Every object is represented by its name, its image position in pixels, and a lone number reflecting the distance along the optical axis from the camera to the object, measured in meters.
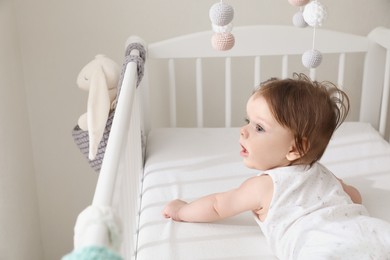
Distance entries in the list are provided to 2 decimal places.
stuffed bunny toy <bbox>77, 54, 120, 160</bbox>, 1.53
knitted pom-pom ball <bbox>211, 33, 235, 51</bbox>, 1.20
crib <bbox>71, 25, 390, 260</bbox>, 1.24
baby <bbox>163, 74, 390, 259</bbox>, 1.18
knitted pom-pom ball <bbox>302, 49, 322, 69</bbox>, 1.28
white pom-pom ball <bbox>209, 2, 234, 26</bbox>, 1.17
